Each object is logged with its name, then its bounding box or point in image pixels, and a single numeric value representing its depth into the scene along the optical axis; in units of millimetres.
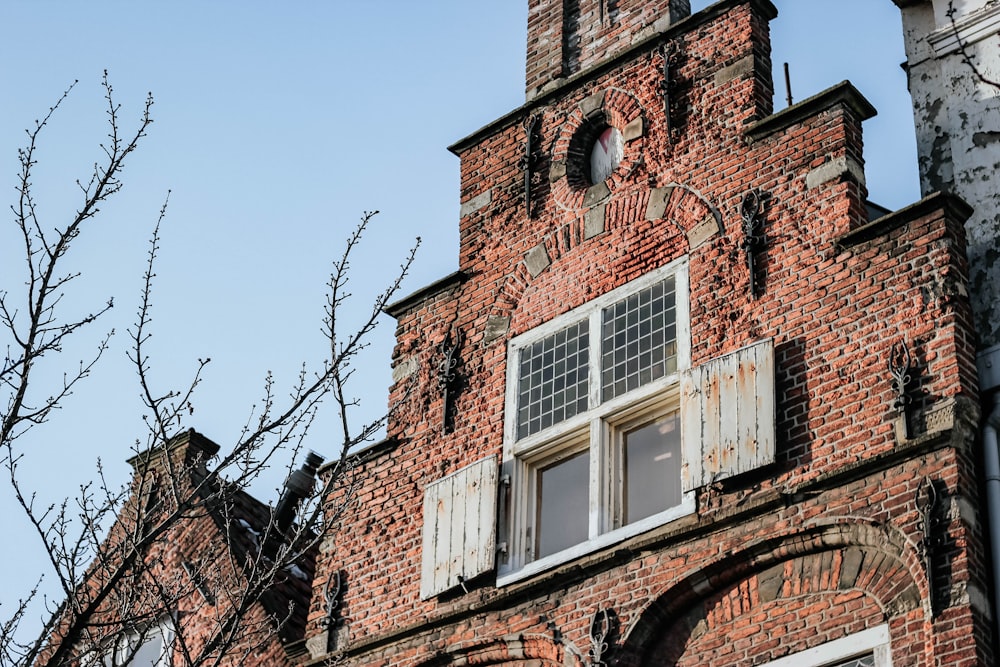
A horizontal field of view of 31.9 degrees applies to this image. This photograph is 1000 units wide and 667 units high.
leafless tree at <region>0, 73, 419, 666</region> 9984
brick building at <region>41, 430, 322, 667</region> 10820
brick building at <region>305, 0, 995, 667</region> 10508
